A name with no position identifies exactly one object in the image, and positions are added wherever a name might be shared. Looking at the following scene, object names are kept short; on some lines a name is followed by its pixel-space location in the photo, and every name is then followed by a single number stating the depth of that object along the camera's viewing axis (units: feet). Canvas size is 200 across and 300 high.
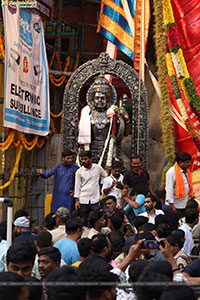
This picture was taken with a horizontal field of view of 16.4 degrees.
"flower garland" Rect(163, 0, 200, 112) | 46.44
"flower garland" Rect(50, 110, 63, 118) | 54.39
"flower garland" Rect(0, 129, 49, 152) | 43.92
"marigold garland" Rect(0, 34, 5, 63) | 45.62
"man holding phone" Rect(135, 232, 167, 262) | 19.42
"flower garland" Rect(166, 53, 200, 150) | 46.11
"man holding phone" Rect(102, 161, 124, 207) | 37.04
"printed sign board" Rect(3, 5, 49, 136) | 43.14
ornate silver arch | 46.78
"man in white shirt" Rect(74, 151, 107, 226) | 37.27
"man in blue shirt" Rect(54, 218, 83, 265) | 22.38
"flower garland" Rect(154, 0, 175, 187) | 46.44
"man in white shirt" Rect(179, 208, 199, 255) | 25.34
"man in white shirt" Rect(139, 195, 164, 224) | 28.78
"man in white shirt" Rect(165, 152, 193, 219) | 36.68
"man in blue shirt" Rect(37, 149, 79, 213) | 38.34
